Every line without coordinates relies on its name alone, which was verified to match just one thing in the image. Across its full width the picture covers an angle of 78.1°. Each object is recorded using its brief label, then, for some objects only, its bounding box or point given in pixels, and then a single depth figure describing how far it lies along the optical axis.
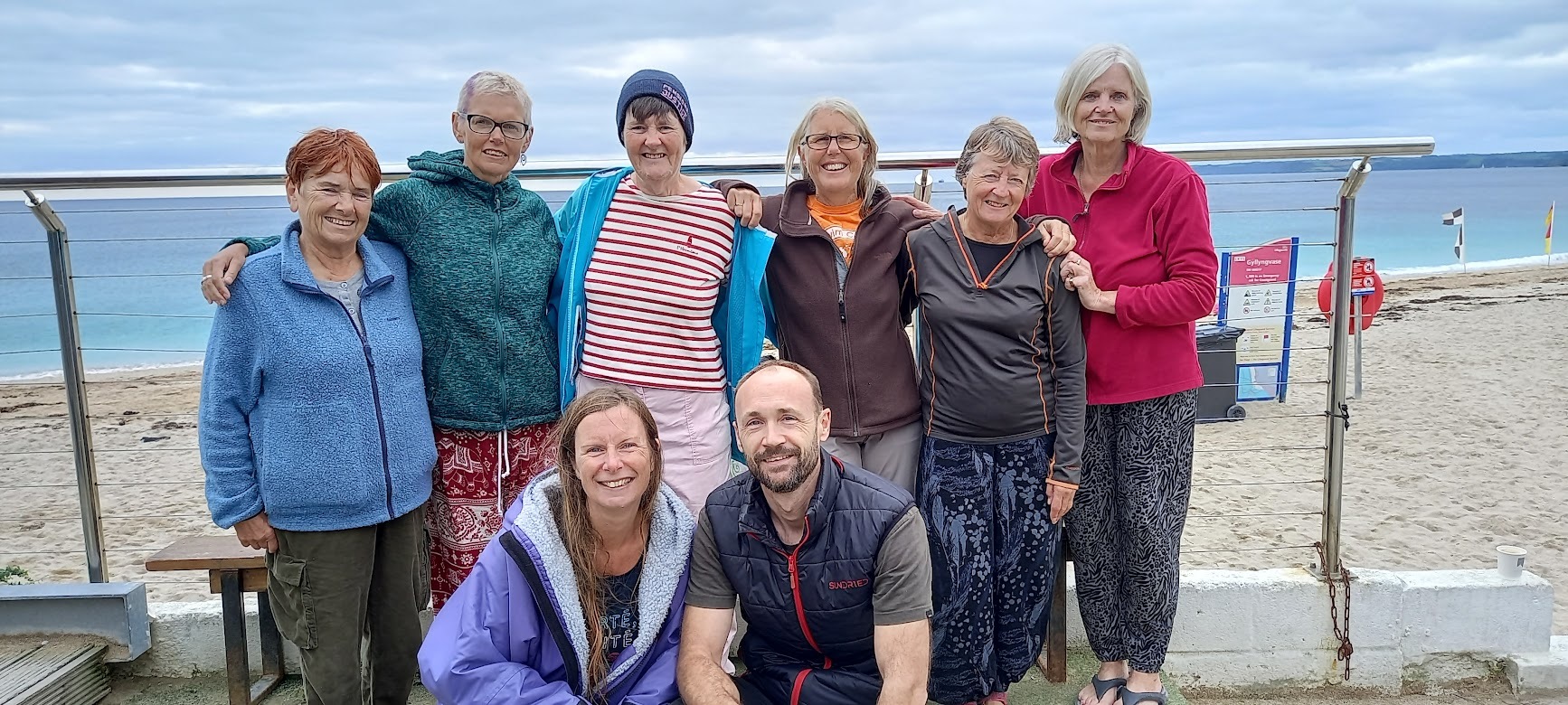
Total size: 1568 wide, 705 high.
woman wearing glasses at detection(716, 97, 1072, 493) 2.69
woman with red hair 2.29
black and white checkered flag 18.34
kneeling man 2.30
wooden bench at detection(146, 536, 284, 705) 2.89
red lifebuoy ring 8.47
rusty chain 3.41
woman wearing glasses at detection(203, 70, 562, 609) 2.55
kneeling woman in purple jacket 2.17
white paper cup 3.46
